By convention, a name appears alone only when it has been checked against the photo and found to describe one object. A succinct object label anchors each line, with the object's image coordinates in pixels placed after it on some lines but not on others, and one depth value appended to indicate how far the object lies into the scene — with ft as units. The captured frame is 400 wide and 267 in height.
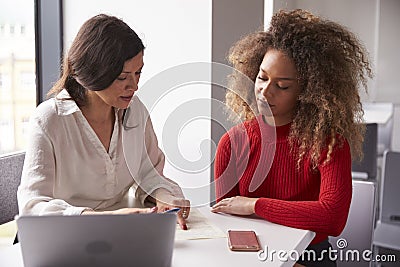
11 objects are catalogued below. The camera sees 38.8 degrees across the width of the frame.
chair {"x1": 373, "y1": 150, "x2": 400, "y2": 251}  8.08
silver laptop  3.38
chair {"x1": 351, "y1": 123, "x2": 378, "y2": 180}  9.89
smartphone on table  4.42
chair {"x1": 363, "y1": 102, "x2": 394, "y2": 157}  13.87
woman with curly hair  5.37
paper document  4.70
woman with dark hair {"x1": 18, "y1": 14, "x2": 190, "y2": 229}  5.03
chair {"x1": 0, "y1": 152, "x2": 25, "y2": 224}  5.87
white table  4.13
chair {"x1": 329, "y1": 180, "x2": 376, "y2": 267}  6.25
